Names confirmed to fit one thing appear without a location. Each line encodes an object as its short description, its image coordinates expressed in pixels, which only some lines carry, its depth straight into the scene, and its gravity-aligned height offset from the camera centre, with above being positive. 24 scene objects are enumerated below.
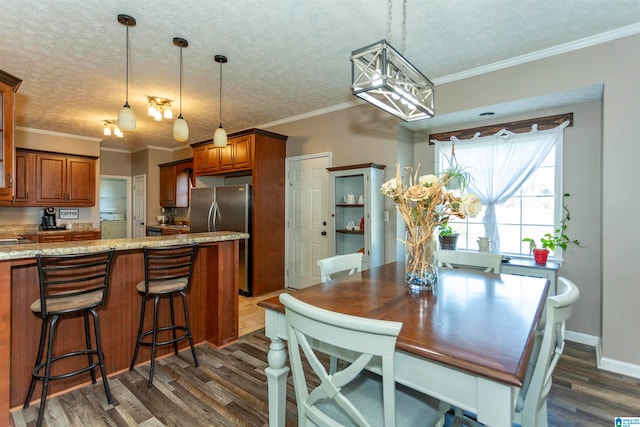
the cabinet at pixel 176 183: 6.18 +0.56
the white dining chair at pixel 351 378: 0.86 -0.56
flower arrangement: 1.58 -0.01
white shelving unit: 3.58 -0.01
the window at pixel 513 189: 3.12 +0.24
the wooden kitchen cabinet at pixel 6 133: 2.67 +0.67
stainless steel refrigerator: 4.42 -0.05
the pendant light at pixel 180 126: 2.55 +0.73
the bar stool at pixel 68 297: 1.76 -0.56
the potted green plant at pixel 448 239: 3.52 -0.33
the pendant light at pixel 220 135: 2.86 +0.70
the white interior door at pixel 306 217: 4.38 -0.11
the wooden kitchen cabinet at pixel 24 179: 4.87 +0.47
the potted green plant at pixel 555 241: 2.92 -0.29
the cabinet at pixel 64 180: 5.10 +0.51
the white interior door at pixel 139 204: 6.85 +0.12
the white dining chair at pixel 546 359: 1.08 -0.57
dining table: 0.84 -0.42
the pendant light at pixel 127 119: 2.30 +0.71
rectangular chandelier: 1.47 +0.70
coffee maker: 5.32 -0.18
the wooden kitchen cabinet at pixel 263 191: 4.41 +0.28
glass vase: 1.62 -0.27
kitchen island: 1.78 -0.75
